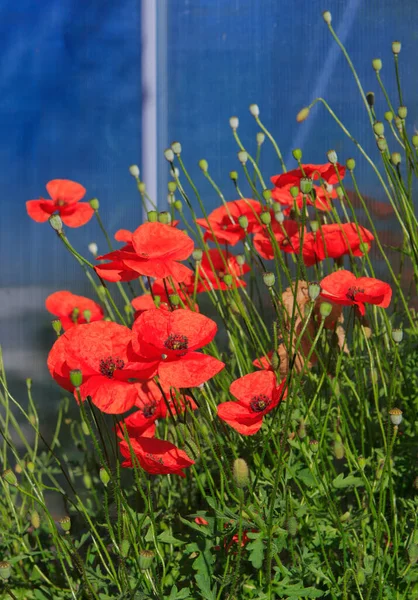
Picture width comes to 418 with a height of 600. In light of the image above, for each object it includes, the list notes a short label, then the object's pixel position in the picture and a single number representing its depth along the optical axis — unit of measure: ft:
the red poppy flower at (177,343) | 4.57
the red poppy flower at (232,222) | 5.67
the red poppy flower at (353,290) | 4.96
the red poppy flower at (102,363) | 4.63
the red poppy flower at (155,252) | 4.83
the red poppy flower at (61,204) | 5.87
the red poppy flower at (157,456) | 4.81
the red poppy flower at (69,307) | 5.59
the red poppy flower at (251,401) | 4.75
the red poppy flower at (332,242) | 5.40
